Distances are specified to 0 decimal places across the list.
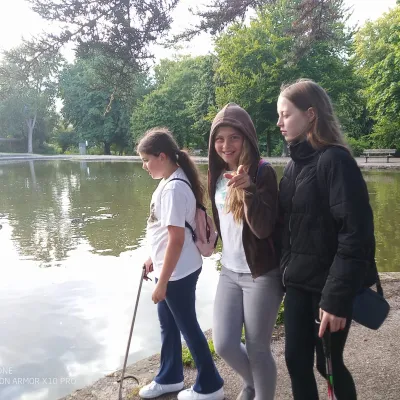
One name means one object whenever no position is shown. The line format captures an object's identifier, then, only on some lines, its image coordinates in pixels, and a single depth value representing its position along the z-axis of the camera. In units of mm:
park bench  22062
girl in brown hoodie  1980
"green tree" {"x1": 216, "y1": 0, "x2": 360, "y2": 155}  26906
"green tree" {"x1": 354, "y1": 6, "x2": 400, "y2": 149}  20797
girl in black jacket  1631
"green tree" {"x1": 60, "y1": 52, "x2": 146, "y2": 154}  41916
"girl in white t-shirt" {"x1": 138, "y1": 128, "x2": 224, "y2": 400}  2238
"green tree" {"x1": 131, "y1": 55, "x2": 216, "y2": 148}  32812
